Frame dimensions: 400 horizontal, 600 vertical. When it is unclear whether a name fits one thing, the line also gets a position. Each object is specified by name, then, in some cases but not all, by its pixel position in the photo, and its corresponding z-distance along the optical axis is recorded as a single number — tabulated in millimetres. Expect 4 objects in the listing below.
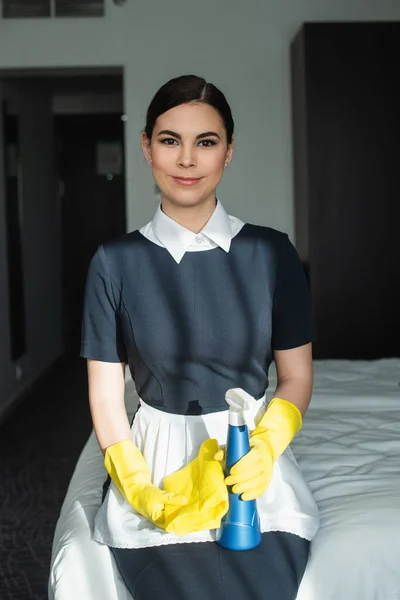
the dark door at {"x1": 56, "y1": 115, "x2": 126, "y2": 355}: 7105
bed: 1309
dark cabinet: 3730
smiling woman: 1361
